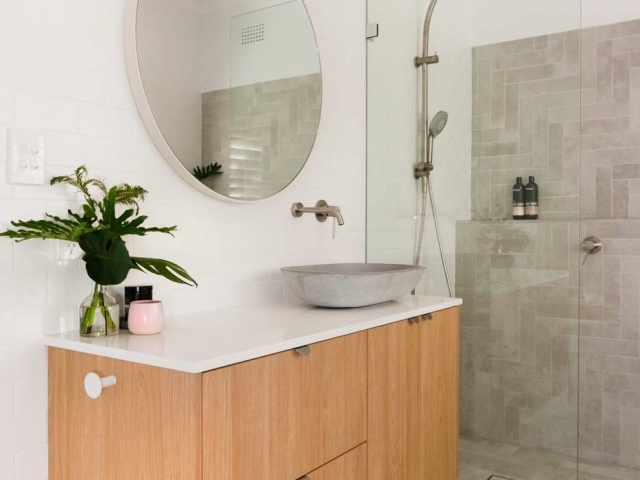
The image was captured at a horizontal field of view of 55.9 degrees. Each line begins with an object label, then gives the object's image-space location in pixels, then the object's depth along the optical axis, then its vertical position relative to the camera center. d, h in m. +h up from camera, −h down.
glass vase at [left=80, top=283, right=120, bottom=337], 1.41 -0.19
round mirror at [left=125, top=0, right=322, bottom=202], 1.67 +0.46
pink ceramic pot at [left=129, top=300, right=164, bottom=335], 1.44 -0.20
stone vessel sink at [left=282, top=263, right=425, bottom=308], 1.83 -0.16
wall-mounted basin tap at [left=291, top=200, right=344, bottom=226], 2.18 +0.09
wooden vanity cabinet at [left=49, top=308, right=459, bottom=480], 1.21 -0.42
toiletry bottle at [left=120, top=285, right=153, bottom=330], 1.50 -0.16
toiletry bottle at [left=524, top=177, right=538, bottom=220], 2.13 +0.11
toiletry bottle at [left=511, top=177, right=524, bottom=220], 2.14 +0.12
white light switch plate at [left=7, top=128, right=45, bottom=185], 1.38 +0.18
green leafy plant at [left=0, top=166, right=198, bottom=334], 1.33 -0.01
